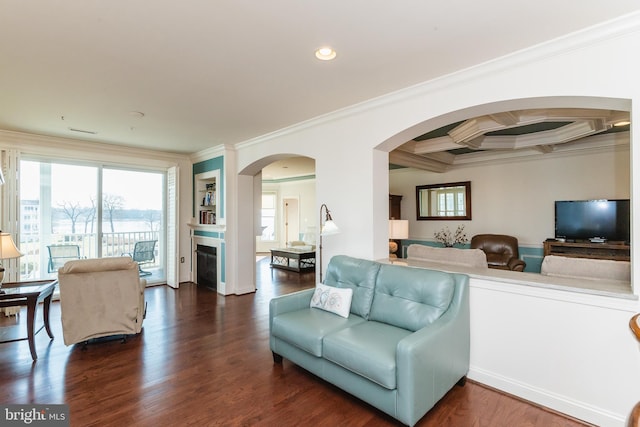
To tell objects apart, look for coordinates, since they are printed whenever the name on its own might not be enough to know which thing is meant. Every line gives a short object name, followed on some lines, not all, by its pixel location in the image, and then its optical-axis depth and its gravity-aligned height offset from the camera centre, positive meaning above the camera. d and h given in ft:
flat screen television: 14.75 -0.28
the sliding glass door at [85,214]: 15.97 +0.23
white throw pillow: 9.38 -2.54
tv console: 14.44 -1.70
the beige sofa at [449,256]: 10.79 -1.45
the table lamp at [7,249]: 10.18 -0.98
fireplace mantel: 18.02 -1.92
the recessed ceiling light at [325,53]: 7.48 +3.95
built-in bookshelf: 20.03 +1.22
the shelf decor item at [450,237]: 20.85 -1.43
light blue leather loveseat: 6.51 -2.93
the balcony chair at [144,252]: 18.47 -2.06
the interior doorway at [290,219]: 34.40 -0.26
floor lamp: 10.40 -0.38
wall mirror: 20.75 +0.98
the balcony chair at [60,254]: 16.55 -1.92
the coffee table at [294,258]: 23.42 -3.47
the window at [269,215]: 35.32 +0.19
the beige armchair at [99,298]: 10.30 -2.72
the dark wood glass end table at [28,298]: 9.56 -2.44
